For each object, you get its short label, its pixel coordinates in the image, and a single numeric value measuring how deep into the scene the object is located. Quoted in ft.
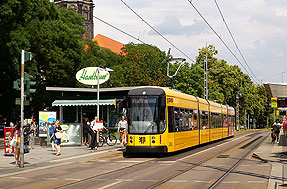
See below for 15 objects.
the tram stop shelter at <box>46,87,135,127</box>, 106.11
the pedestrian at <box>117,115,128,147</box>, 87.81
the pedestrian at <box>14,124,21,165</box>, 56.75
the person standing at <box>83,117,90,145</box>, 91.23
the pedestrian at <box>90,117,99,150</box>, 81.10
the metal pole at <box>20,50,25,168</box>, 53.93
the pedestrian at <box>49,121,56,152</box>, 82.25
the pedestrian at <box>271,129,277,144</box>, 103.65
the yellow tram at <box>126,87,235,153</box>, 63.62
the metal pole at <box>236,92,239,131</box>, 269.52
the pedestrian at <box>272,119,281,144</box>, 102.01
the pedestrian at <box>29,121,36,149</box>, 88.89
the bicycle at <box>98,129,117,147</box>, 92.44
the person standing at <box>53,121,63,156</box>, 70.26
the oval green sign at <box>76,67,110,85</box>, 113.29
